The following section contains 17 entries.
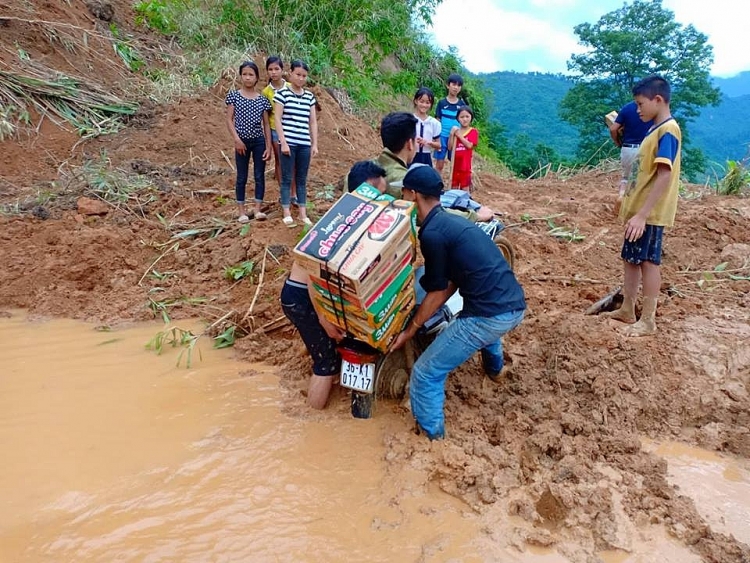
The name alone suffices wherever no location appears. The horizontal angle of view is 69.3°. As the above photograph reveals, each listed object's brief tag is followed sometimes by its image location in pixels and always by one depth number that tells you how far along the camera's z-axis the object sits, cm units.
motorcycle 304
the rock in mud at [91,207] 606
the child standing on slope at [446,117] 670
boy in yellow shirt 330
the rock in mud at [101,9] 1100
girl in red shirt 648
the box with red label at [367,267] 236
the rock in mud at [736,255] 507
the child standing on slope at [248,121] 527
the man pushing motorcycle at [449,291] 264
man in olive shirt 325
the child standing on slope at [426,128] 580
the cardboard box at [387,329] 271
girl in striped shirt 523
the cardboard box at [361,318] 265
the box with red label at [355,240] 238
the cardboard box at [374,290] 249
